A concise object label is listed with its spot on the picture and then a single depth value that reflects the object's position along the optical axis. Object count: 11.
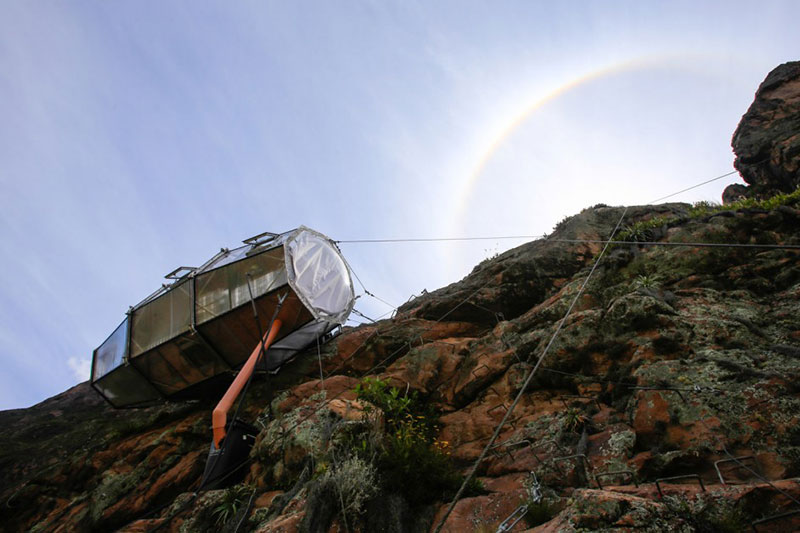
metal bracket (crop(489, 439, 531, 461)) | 6.37
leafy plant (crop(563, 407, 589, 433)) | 6.18
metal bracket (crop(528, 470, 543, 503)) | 5.09
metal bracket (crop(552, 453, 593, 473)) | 5.40
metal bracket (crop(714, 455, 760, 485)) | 4.18
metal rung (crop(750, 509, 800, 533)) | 3.42
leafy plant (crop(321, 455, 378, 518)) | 5.68
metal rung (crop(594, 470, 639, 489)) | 4.69
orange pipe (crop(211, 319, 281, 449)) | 9.37
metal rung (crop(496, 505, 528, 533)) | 4.71
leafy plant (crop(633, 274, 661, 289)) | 8.20
